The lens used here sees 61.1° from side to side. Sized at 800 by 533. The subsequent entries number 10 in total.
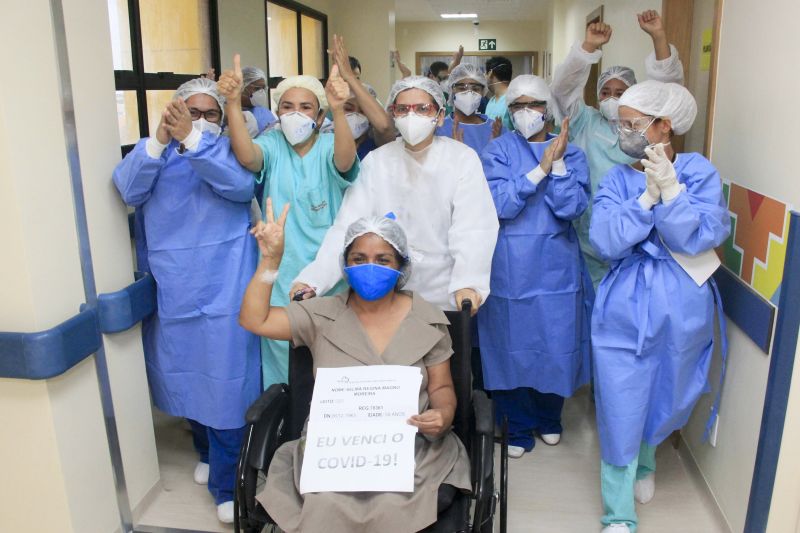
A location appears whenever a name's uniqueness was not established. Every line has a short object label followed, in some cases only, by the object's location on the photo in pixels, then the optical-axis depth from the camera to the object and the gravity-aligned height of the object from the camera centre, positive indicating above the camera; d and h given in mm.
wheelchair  1656 -858
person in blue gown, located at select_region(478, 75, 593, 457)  2508 -588
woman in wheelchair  1697 -602
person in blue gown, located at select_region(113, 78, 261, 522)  2191 -552
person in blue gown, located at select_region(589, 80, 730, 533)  2010 -560
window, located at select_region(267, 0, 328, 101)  5573 +587
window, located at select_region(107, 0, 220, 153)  3209 +300
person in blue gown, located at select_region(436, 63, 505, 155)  3240 -42
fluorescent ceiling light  11352 +1501
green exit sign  12492 +1122
